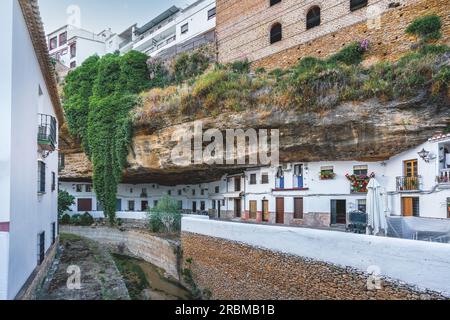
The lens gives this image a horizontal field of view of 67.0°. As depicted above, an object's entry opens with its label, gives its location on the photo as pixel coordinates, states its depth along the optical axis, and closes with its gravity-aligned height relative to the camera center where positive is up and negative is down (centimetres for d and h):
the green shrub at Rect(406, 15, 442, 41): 1407 +605
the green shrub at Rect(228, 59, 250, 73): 2021 +640
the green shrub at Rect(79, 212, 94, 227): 2461 -336
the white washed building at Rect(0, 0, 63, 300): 646 +78
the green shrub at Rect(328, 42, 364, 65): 1611 +559
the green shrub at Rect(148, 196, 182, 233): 1962 -259
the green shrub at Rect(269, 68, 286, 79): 1689 +522
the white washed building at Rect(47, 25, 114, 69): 3959 +1582
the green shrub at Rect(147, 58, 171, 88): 2358 +718
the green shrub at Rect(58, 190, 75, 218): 2459 -194
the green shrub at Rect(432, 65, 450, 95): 1209 +328
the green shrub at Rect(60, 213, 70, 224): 2462 -329
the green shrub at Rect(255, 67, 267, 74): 1870 +574
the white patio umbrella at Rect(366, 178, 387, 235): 948 -111
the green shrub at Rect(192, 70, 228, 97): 1669 +447
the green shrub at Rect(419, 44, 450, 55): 1302 +481
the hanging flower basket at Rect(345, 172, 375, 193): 1595 -48
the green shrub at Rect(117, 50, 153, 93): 2341 +715
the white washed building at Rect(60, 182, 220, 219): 2765 -194
